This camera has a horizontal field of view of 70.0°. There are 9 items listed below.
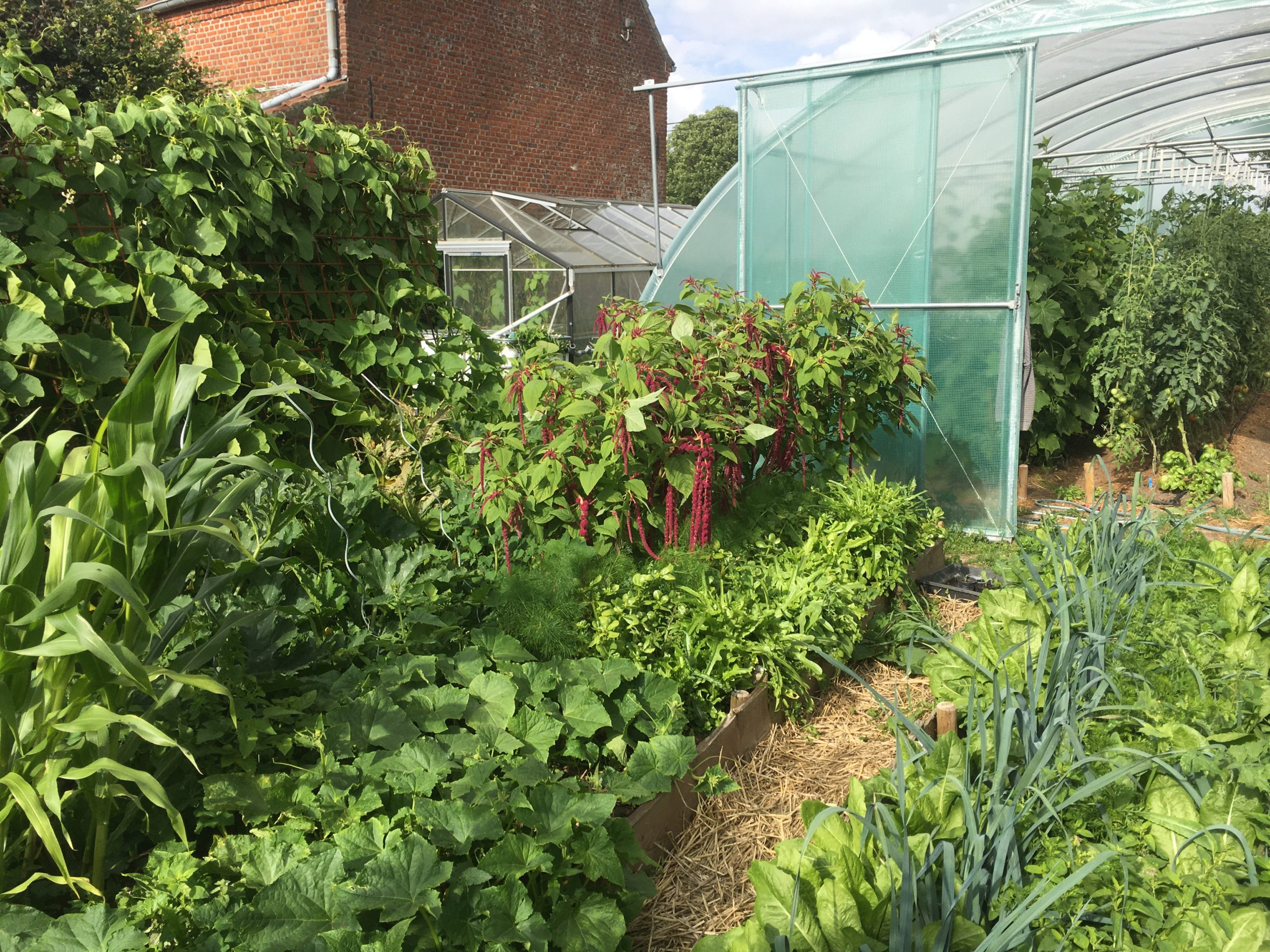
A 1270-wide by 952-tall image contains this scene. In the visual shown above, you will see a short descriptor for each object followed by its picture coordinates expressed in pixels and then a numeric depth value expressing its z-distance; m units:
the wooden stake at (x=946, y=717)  2.41
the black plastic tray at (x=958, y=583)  3.94
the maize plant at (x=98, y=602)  1.29
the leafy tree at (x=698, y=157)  34.22
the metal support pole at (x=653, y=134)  5.97
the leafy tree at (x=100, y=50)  9.49
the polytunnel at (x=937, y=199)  4.90
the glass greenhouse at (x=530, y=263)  9.45
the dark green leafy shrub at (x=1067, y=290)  6.28
